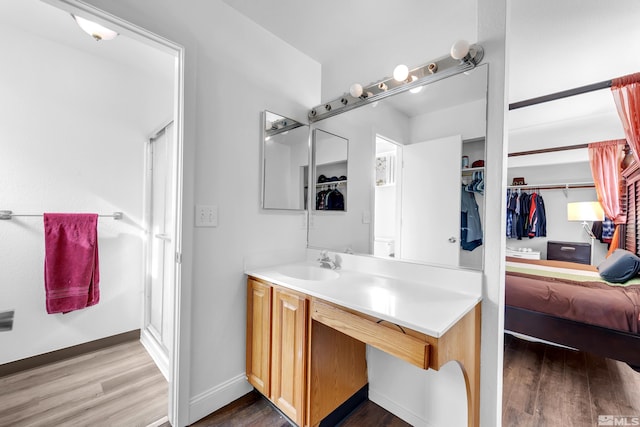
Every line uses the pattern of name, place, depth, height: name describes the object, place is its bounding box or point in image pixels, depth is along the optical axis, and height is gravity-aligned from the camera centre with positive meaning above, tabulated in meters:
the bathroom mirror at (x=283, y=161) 1.78 +0.40
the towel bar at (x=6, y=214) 1.72 -0.04
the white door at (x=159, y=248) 1.95 -0.32
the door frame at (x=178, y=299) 1.36 -0.49
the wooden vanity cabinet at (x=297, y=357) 1.28 -0.82
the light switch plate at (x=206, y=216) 1.46 -0.03
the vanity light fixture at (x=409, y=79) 1.19 +0.80
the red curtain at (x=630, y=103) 1.47 +0.71
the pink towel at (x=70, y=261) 1.85 -0.41
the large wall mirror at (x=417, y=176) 1.27 +0.24
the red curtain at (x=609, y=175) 3.07 +0.56
